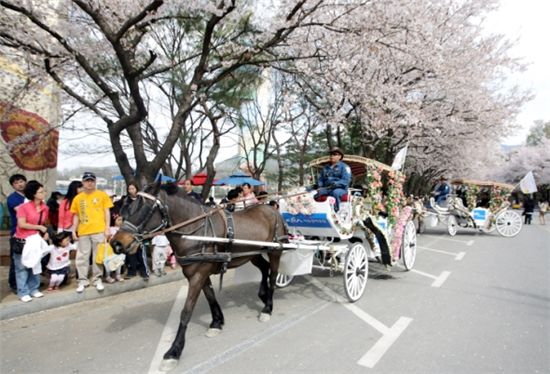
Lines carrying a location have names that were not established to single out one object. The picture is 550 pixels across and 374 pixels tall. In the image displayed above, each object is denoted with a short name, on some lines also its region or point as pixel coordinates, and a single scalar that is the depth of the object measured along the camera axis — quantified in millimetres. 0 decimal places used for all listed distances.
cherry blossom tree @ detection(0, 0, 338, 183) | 6480
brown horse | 3459
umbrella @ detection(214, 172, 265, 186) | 14977
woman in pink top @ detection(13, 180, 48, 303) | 5066
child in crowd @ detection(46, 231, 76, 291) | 5582
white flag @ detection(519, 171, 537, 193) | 16203
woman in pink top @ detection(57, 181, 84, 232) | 6301
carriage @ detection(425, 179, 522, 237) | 14018
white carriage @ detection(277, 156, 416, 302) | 5301
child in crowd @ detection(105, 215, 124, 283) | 6113
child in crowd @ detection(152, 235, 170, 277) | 6719
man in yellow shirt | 5707
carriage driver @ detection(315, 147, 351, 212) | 5730
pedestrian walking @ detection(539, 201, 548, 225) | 21966
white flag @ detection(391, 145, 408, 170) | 7709
